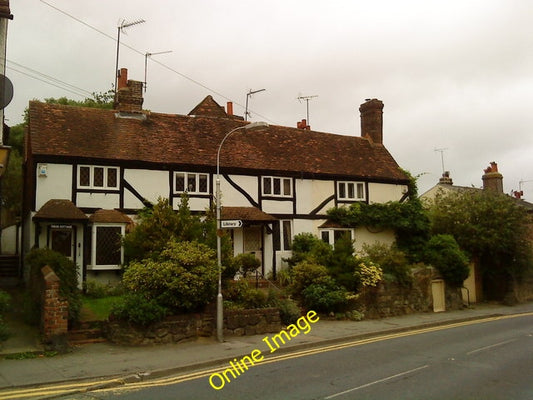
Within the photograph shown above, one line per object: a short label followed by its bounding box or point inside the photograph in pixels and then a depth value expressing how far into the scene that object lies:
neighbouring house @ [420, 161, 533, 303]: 29.36
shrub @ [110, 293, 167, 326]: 13.31
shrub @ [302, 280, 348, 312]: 18.72
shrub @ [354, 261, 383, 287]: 19.95
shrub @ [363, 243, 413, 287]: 21.48
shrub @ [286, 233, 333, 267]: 20.81
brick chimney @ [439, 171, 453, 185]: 45.01
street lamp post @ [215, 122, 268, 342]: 14.09
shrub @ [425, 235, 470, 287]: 24.08
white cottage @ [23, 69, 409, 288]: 19.69
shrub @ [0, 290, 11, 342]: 11.32
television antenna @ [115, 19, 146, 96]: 24.67
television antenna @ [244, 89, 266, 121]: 31.40
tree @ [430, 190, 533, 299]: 27.28
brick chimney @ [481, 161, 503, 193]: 38.88
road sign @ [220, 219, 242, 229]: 14.48
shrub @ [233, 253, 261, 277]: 19.92
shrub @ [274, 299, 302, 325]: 16.84
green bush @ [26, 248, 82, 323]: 13.27
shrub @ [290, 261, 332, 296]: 19.25
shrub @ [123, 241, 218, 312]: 14.03
